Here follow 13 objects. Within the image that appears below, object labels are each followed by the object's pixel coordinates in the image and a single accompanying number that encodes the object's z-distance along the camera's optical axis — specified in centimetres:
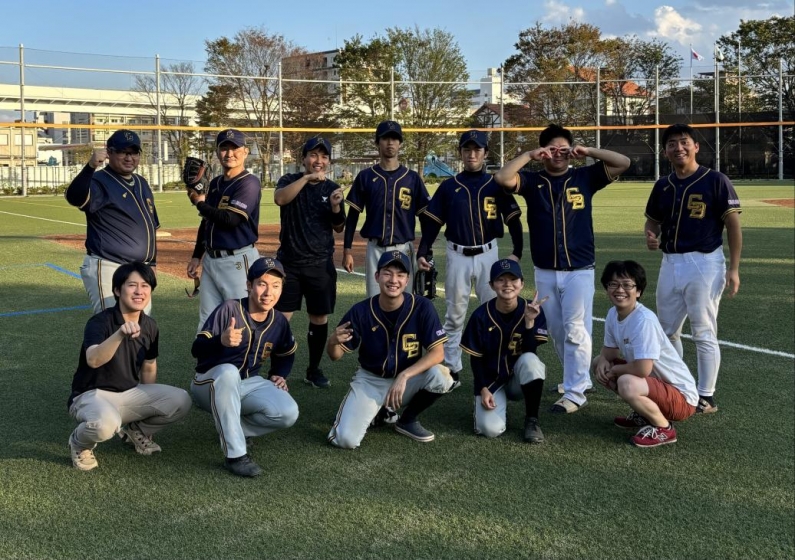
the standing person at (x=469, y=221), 584
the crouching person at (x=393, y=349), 482
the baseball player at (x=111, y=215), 536
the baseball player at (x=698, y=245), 539
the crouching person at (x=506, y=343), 498
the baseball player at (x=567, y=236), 546
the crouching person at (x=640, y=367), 480
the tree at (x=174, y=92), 3503
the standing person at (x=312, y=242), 603
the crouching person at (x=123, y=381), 422
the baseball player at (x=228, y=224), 568
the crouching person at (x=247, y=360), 438
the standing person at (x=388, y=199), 602
